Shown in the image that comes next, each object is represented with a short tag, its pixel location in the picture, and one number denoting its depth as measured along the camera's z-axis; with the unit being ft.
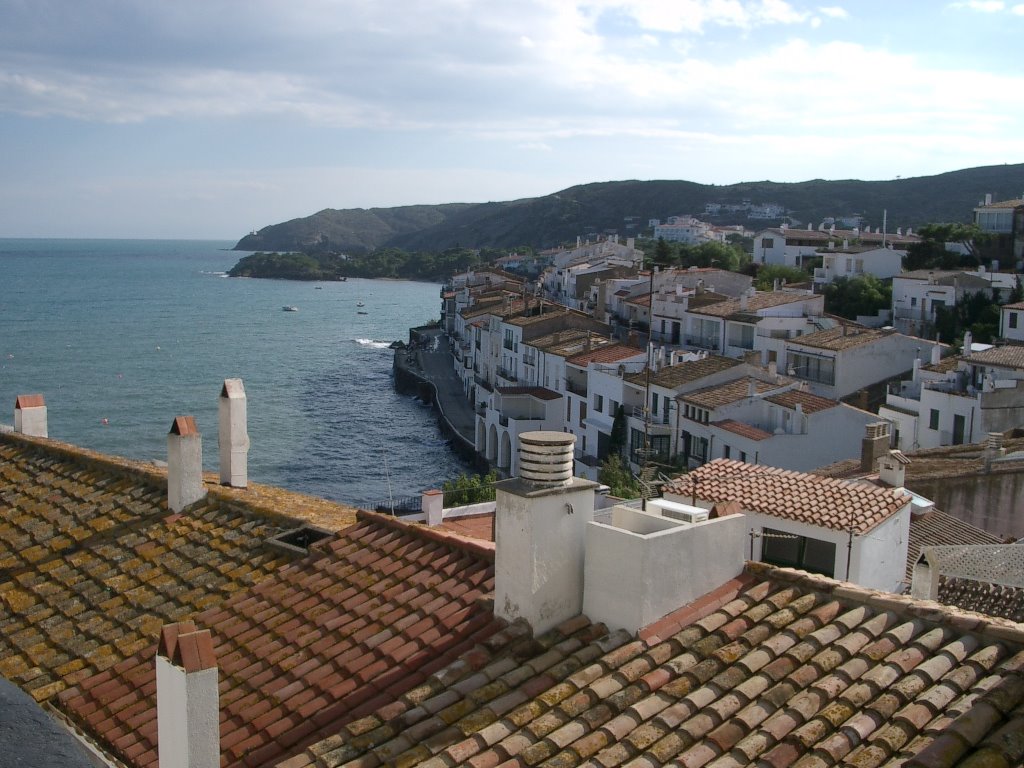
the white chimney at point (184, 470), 28.94
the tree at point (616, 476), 86.59
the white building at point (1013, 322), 134.10
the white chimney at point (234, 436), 31.50
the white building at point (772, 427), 100.01
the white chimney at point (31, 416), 39.19
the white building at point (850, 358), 127.13
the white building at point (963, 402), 103.09
